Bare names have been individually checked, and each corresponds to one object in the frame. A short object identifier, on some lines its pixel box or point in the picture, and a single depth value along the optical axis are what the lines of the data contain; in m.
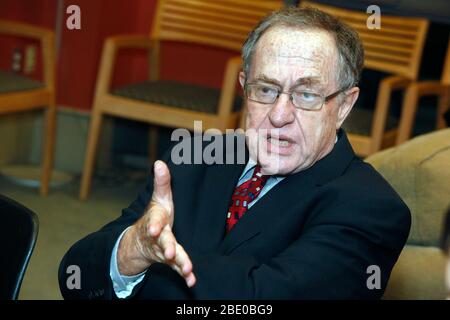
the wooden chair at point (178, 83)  3.63
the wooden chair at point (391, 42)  3.73
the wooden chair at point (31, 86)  3.65
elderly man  1.44
